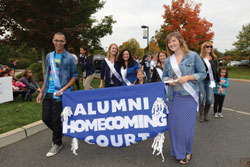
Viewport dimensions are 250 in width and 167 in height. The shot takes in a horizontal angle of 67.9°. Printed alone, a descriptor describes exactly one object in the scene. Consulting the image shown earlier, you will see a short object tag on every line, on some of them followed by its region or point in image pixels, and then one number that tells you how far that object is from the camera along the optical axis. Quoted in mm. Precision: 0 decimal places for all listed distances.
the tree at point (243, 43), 30817
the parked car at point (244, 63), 43862
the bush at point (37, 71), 11430
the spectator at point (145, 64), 9742
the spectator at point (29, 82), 6547
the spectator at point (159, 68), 4641
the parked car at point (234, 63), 47753
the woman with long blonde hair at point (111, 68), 4561
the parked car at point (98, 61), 19566
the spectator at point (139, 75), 4520
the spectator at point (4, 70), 6199
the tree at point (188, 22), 27281
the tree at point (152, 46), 56384
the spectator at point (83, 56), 7148
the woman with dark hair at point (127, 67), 4438
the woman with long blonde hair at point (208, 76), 4742
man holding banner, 3137
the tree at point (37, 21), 7030
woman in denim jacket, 2689
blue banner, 2803
